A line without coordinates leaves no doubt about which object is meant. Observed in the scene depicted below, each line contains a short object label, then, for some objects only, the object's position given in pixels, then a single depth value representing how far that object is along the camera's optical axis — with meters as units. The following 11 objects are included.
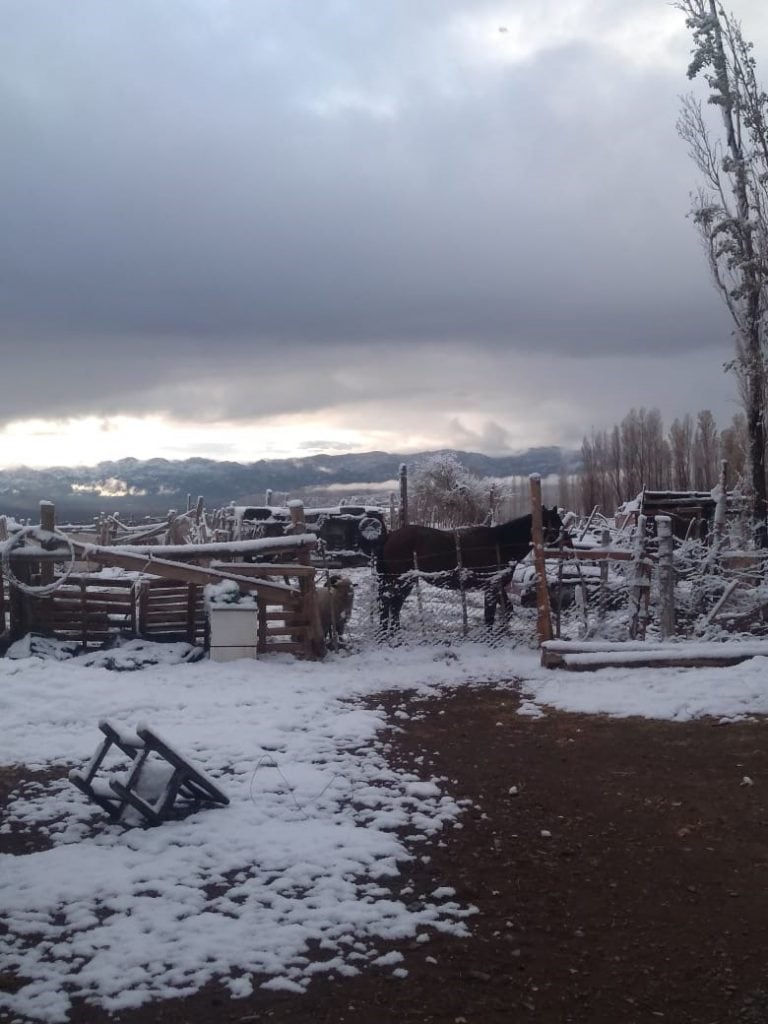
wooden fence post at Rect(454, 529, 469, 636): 11.39
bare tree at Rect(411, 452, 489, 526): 37.19
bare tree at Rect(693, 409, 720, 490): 56.78
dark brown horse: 12.12
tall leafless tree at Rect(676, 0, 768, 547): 12.99
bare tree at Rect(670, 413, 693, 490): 58.59
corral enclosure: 10.20
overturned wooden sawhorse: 5.22
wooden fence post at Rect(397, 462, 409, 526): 25.11
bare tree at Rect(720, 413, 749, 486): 43.92
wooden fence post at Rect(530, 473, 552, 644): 10.70
